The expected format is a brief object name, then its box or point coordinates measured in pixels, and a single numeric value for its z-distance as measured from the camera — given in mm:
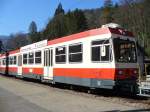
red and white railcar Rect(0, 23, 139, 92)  7248
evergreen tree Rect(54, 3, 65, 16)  54624
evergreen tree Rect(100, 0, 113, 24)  39709
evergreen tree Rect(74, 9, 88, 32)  42098
